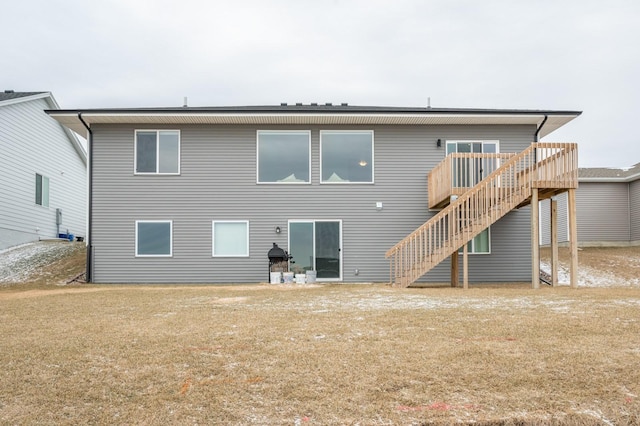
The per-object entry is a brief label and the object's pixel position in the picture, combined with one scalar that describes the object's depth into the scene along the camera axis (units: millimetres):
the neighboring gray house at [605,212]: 24562
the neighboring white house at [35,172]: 19656
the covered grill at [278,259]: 15359
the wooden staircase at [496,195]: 12992
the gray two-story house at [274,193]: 15945
